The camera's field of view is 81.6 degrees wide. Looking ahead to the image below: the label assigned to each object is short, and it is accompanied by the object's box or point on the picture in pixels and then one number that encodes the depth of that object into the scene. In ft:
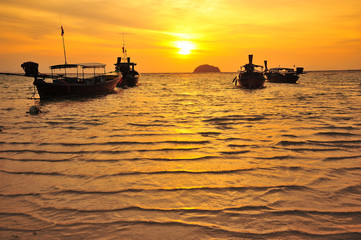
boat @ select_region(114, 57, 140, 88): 146.24
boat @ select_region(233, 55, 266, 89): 109.60
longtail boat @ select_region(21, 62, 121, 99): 67.35
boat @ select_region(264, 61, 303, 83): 156.50
